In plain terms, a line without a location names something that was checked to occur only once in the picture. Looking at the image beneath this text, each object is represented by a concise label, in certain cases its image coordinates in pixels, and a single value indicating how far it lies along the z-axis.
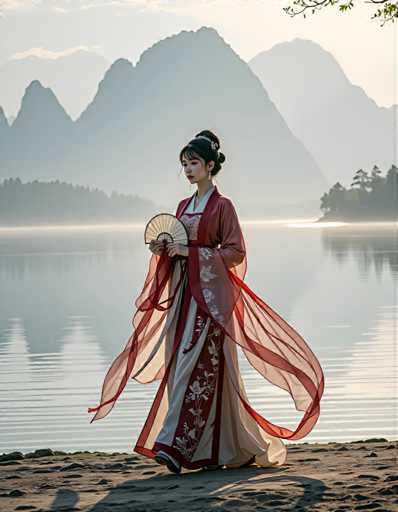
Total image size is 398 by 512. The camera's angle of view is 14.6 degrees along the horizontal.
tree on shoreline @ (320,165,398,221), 107.24
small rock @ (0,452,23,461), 6.39
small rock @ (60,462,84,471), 5.93
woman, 5.75
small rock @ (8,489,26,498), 5.19
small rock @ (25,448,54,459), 6.54
